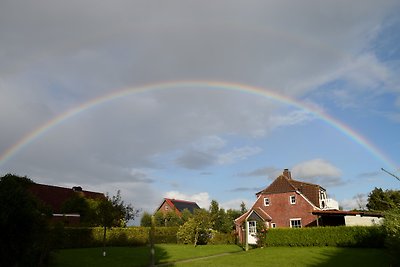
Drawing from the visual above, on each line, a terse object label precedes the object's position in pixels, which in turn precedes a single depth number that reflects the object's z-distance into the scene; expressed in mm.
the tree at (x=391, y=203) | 8694
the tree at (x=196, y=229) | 38312
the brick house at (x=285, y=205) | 40500
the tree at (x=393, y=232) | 8812
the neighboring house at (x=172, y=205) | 78306
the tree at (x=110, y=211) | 26406
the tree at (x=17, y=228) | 7559
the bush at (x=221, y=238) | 40406
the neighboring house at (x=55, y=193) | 48481
